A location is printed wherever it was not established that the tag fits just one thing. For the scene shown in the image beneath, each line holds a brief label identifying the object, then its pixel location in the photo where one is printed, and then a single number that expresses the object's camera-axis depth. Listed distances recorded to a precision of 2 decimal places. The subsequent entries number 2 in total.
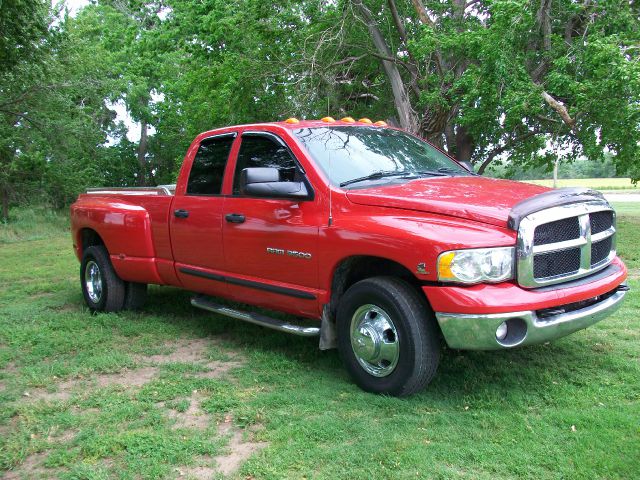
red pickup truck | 3.61
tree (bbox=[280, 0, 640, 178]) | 10.87
